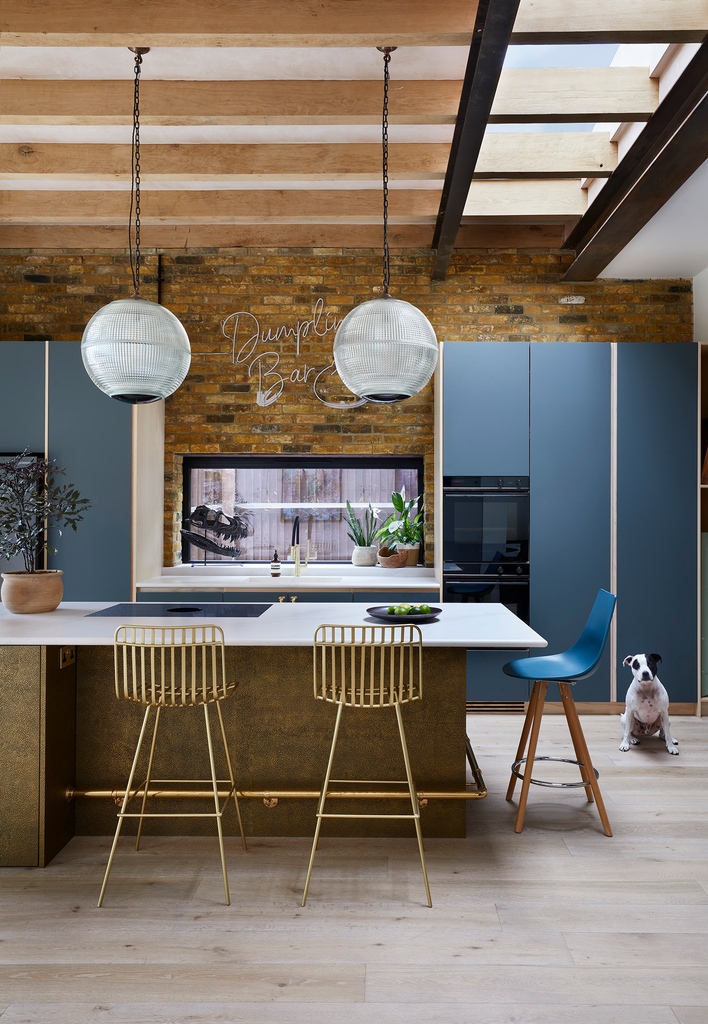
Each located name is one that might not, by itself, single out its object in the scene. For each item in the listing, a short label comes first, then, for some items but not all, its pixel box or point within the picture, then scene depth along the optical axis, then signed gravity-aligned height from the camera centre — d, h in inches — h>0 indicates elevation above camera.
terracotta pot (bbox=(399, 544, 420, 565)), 212.5 -9.0
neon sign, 215.3 +46.5
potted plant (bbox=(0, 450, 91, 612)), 131.0 -1.8
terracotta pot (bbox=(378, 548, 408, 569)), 211.2 -10.6
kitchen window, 222.1 +6.7
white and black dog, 160.7 -38.7
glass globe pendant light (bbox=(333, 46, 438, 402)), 110.9 +24.8
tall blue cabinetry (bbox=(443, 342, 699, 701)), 193.0 +12.4
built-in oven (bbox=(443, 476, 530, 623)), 193.6 -6.2
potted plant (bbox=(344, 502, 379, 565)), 217.0 -4.2
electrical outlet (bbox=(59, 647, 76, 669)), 118.6 -21.3
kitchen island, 122.1 -34.5
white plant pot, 216.8 -10.0
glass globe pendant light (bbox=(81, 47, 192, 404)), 110.6 +24.7
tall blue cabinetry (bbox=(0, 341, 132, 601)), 192.2 +18.6
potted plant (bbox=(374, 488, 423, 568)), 211.9 -5.2
